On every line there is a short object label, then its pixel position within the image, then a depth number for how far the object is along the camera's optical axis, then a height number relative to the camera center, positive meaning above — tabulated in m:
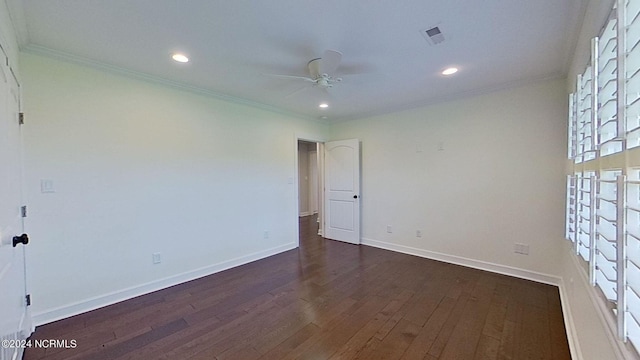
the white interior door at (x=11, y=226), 1.47 -0.29
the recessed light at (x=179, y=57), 2.48 +1.18
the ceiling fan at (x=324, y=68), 2.21 +1.02
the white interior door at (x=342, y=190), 4.95 -0.27
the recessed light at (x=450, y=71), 2.84 +1.17
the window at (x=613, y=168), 0.92 +0.03
